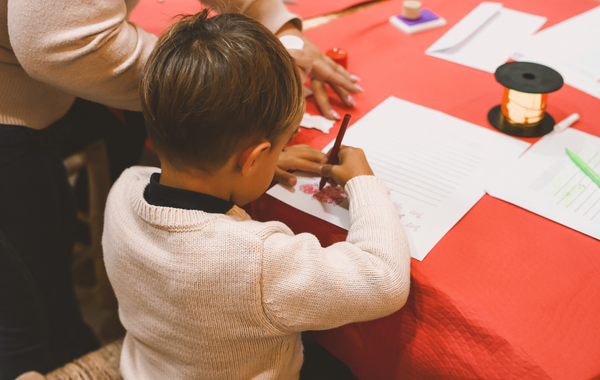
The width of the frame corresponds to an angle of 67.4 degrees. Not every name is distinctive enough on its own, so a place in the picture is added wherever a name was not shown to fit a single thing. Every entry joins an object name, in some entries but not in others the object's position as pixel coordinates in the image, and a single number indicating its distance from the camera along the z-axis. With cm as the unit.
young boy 56
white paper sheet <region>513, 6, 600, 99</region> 97
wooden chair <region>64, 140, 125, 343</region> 130
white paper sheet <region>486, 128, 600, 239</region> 68
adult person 63
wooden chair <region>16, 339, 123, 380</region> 76
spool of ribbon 77
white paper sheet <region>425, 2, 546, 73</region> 107
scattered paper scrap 91
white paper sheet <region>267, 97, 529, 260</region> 70
